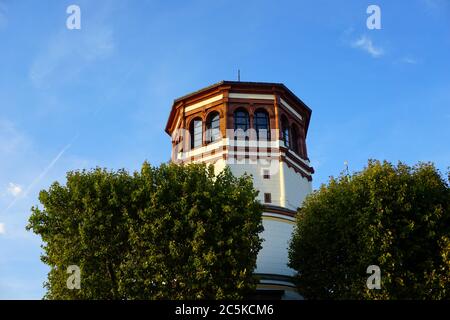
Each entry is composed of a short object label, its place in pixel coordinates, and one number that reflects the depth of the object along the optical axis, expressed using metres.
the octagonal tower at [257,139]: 39.66
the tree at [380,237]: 26.03
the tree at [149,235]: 24.97
